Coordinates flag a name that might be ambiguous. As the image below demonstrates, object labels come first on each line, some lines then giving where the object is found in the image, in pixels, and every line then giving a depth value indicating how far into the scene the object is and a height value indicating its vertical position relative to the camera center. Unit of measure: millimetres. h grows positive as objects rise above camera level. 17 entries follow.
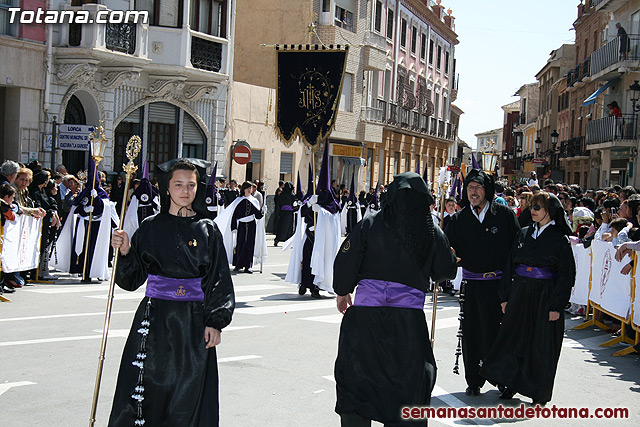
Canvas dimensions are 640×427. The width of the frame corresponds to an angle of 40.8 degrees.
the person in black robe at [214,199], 17906 -463
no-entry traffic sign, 26188 +771
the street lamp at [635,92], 30828 +4066
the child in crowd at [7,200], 12648 -490
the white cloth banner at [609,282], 11118 -1122
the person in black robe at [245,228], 17812 -1011
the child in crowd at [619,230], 11336 -406
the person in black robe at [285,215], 26203 -1040
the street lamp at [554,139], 47125 +3372
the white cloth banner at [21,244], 12953 -1187
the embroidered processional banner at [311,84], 16938 +1959
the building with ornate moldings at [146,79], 21203 +2592
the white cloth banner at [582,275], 13202 -1190
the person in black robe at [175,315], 5227 -855
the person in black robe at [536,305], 7555 -975
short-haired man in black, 7961 -625
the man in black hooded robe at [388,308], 5535 -790
